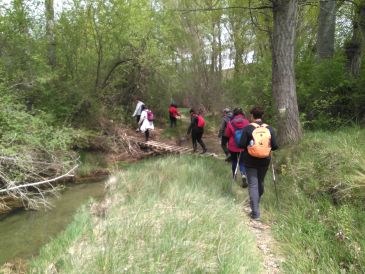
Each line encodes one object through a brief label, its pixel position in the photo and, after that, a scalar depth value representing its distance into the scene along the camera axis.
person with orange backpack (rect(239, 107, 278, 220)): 5.10
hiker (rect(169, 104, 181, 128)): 16.52
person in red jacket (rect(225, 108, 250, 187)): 7.23
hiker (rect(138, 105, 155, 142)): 13.99
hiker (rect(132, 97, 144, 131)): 15.20
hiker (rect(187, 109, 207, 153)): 11.63
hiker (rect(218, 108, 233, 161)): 8.73
